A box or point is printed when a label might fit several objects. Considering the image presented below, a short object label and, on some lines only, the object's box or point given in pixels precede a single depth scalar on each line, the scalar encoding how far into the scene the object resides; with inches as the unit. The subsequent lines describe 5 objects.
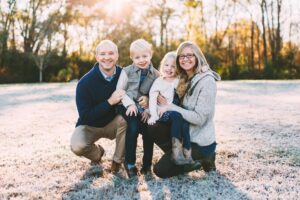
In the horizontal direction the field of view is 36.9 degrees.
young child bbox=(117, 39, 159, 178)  175.5
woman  174.1
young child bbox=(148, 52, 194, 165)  169.2
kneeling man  181.5
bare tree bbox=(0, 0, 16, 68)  1477.6
